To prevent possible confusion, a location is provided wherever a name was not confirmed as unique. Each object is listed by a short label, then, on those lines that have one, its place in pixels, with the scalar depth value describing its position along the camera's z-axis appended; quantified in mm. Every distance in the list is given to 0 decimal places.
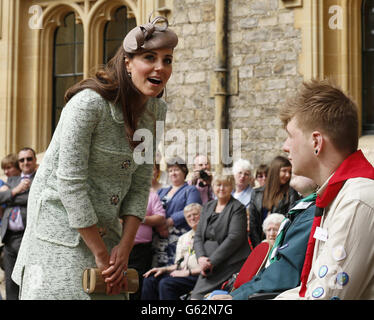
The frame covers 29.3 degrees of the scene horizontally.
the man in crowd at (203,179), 7605
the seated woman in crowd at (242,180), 7273
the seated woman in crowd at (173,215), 7062
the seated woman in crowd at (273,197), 6355
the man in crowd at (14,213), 7730
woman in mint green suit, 2770
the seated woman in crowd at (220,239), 6215
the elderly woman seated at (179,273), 6664
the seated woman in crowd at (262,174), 7559
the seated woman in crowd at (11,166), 8414
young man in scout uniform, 2090
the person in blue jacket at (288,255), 3016
